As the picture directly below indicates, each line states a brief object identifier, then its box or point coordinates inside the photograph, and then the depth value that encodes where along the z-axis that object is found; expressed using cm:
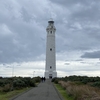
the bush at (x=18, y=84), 1814
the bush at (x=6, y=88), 1700
